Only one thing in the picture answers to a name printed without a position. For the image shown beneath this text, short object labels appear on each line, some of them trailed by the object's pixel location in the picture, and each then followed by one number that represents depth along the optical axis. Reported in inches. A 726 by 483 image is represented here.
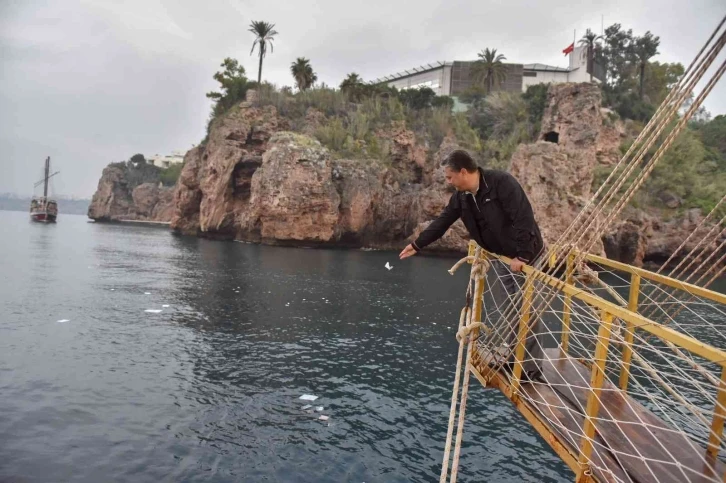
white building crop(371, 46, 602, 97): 2428.6
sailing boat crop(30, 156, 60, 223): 3408.0
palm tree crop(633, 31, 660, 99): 2156.1
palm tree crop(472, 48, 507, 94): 2429.9
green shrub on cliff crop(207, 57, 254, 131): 2303.2
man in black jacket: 182.4
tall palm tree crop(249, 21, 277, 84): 2466.8
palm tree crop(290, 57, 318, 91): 2433.4
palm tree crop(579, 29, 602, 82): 2150.6
